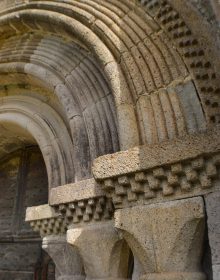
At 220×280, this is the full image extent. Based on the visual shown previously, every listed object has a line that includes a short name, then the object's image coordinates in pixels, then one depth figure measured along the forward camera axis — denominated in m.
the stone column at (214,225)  2.04
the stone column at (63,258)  3.19
